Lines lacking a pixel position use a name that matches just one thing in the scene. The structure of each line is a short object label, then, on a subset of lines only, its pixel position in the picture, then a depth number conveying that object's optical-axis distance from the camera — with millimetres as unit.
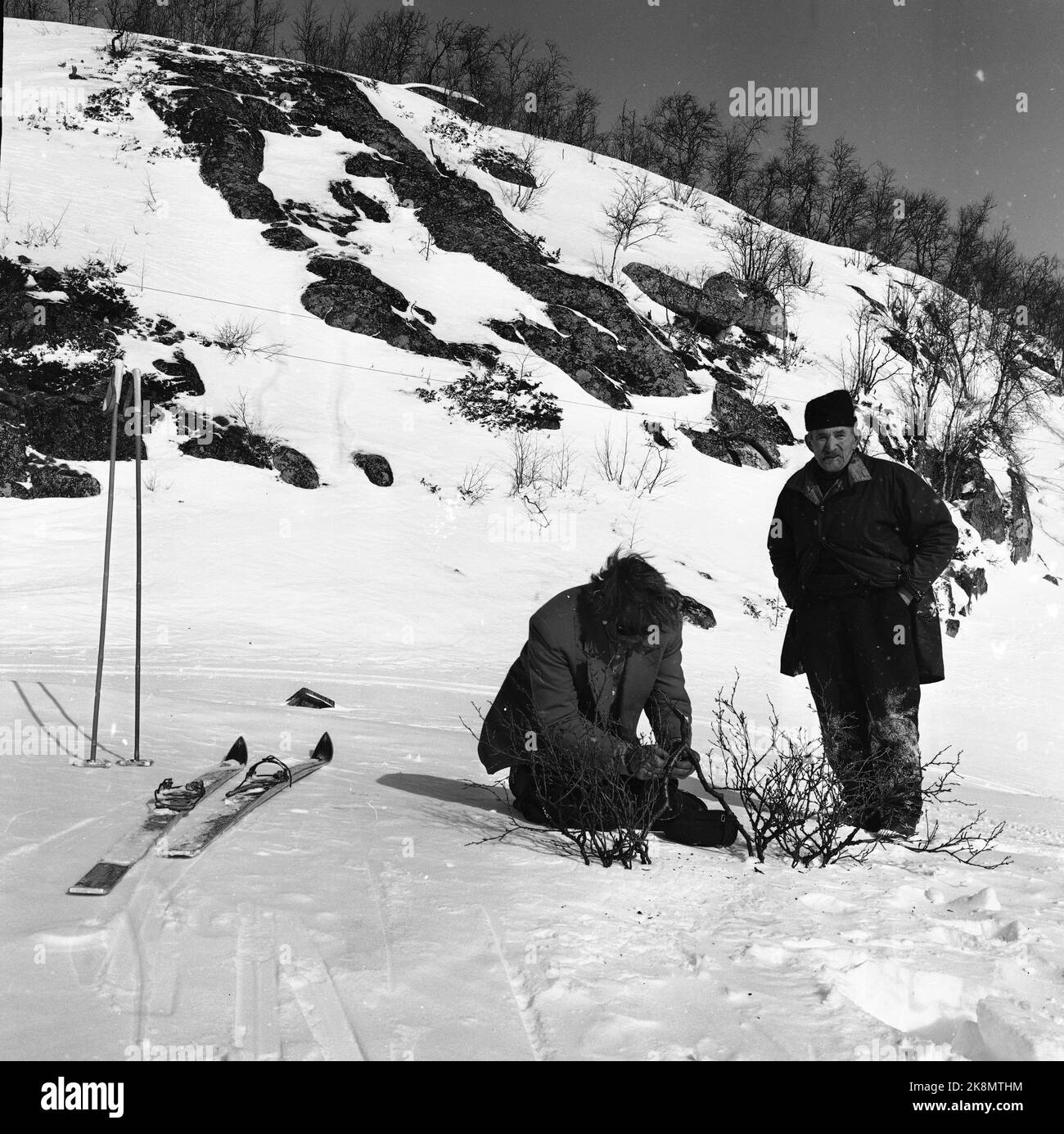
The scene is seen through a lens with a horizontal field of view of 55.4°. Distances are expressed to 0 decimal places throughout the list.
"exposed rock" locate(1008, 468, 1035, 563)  22875
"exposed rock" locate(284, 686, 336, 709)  7641
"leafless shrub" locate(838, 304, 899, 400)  26016
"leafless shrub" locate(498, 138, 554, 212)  28516
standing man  4328
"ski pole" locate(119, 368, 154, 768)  5018
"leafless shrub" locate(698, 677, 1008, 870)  3623
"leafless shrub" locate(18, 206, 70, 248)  18922
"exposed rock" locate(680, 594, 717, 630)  14352
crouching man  3568
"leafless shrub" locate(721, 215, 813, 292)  28984
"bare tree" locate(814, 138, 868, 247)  44781
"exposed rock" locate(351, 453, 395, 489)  16297
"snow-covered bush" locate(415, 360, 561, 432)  19250
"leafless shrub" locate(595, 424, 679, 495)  18703
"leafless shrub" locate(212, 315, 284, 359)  18547
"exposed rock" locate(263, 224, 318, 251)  22172
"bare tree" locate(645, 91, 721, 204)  44094
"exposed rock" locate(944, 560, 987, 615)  19641
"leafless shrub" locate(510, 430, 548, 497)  17589
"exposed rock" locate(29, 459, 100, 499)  13969
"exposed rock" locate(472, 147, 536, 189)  29516
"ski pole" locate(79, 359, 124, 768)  4918
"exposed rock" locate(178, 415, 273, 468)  15695
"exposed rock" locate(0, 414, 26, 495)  14008
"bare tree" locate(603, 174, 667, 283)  28219
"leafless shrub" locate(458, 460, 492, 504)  16734
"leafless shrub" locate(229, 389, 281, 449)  16312
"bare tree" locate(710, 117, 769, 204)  44938
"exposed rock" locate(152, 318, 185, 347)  17938
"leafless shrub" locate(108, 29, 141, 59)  27234
